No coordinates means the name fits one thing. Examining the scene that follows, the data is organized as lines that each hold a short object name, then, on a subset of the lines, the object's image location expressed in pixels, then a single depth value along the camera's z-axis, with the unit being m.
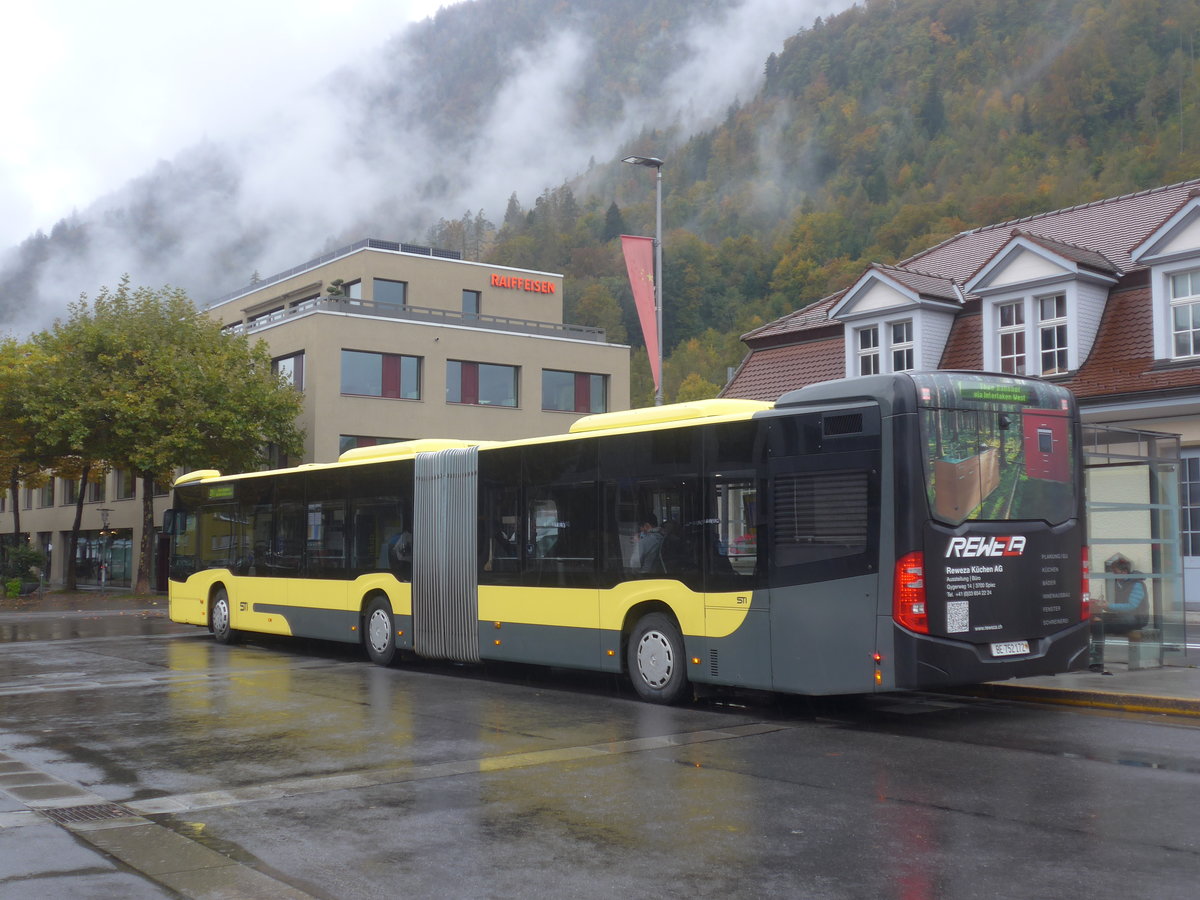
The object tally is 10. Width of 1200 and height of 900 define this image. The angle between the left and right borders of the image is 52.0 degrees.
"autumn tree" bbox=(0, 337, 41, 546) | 41.91
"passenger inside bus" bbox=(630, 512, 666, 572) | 13.06
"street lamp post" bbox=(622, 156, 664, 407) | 22.41
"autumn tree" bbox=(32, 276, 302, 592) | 40.91
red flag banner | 22.42
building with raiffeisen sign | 45.31
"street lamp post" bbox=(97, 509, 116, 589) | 59.50
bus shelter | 14.55
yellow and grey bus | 10.77
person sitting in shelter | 14.62
